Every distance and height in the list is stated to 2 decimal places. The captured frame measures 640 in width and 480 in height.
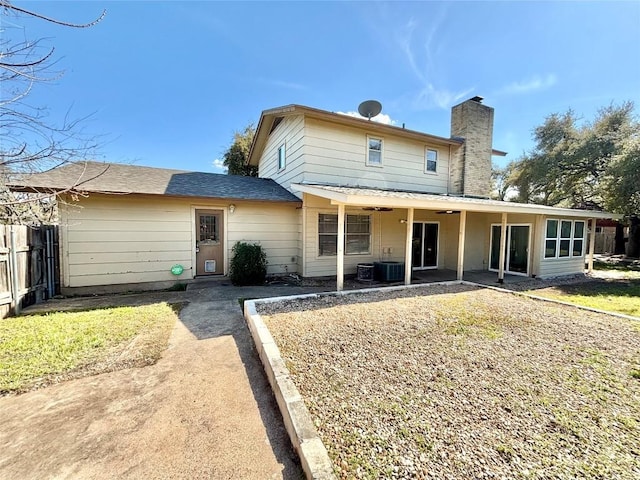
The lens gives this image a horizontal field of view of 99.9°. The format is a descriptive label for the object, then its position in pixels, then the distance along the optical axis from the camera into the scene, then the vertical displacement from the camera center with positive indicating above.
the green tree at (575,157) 15.09 +4.54
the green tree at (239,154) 20.22 +5.34
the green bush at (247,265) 7.97 -1.21
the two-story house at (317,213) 7.19 +0.43
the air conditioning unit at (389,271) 8.80 -1.43
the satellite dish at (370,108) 10.30 +4.63
